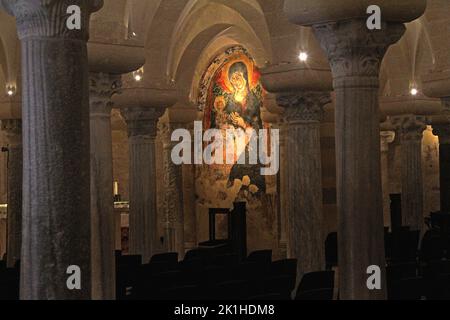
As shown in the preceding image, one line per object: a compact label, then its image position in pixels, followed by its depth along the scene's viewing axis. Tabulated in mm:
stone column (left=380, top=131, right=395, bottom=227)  20531
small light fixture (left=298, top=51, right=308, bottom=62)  9789
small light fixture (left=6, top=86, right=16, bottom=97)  12461
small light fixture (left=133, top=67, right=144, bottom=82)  11383
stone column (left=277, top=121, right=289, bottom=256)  17516
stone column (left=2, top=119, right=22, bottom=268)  12398
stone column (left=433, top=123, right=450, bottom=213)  17562
